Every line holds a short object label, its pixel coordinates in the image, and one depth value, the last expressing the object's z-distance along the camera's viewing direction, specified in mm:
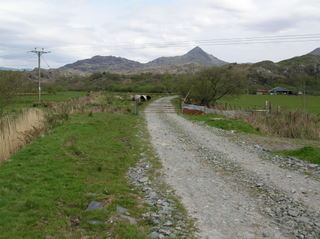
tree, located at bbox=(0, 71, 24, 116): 19016
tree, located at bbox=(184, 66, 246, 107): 32188
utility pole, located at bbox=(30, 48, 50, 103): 40084
